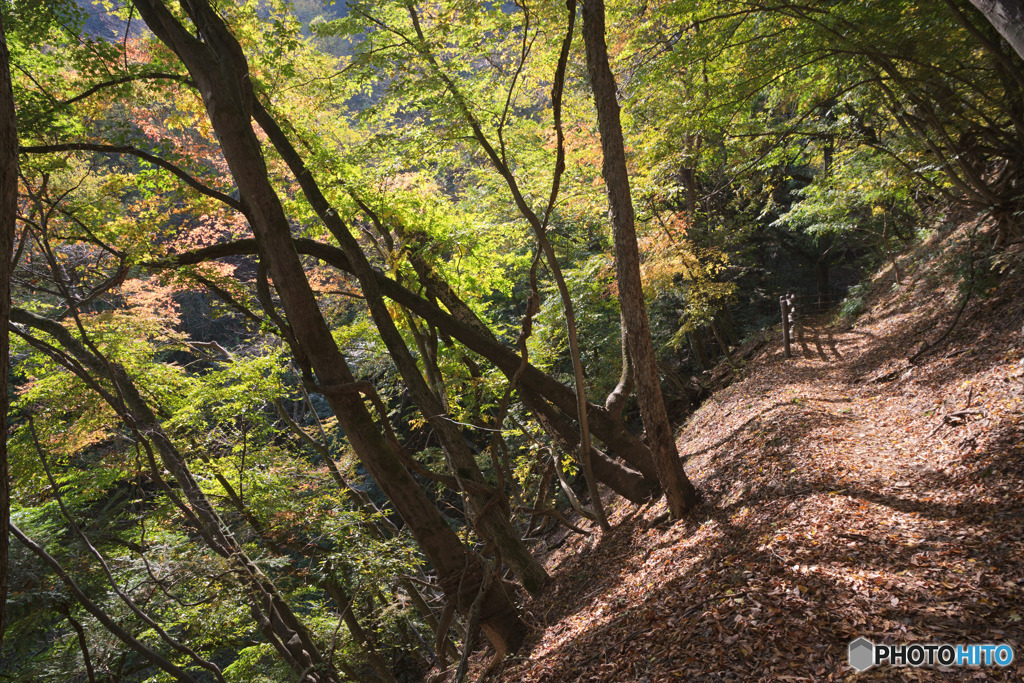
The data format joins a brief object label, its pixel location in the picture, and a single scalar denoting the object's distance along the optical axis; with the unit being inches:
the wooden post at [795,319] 468.4
